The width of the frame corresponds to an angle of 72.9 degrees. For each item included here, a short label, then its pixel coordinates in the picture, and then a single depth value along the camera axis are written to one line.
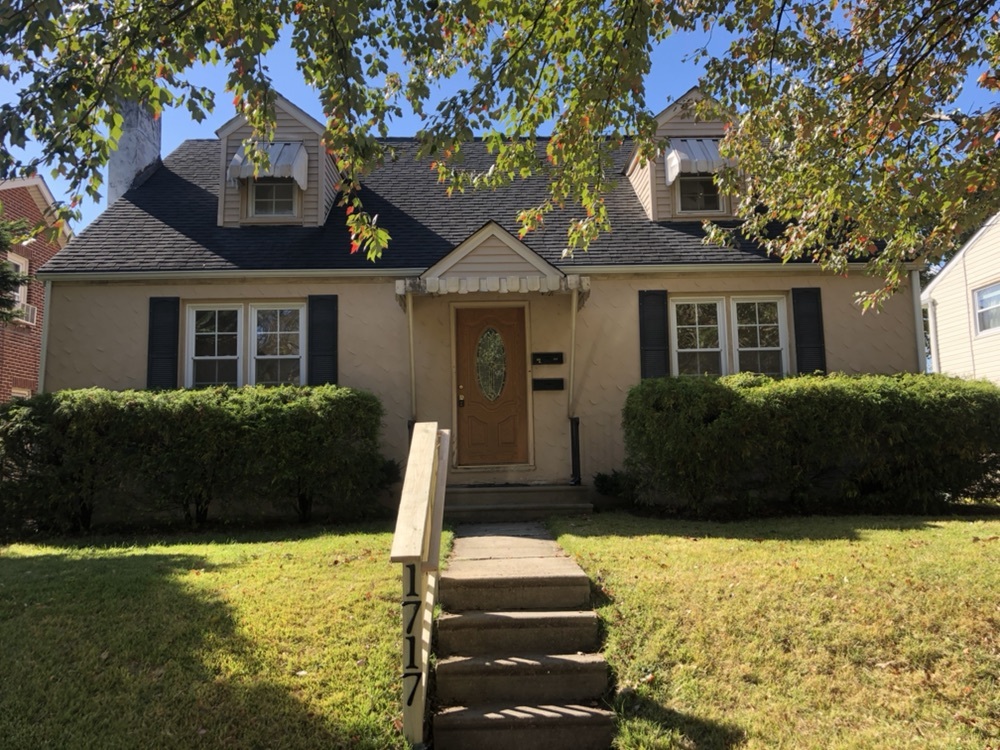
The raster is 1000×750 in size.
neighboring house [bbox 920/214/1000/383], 15.77
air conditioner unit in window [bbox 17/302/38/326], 16.79
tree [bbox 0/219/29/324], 9.51
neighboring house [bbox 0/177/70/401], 16.42
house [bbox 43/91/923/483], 9.73
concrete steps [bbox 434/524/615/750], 3.68
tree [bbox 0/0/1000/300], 4.10
